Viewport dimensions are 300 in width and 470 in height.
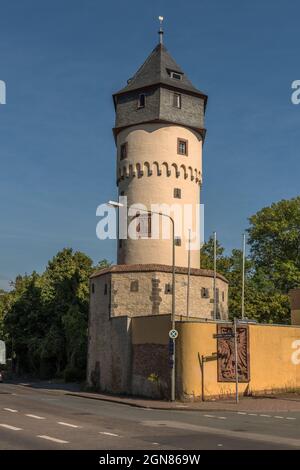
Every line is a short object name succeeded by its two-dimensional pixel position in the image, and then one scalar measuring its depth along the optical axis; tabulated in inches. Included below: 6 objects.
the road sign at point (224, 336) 1092.5
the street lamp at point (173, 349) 1122.5
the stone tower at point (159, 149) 1537.9
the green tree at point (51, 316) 2080.5
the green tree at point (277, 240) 2140.7
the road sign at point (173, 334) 1136.3
